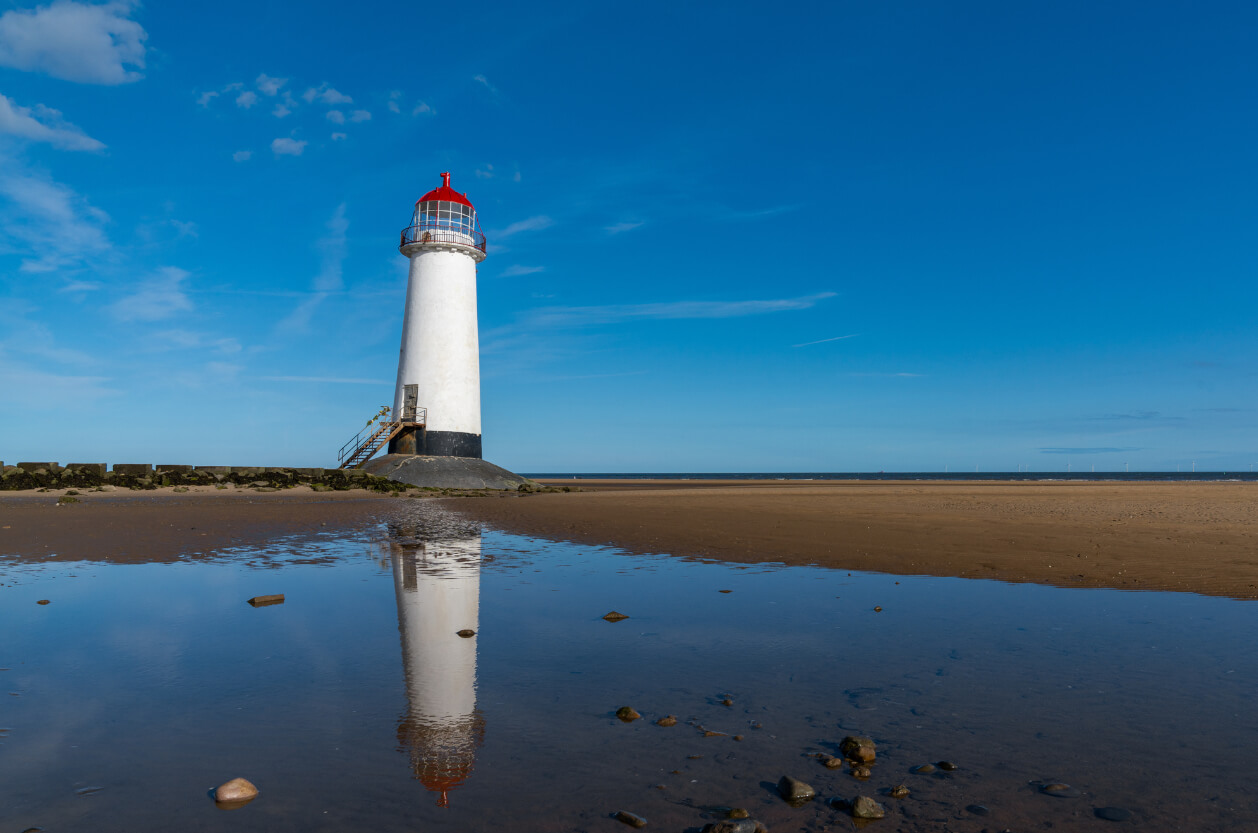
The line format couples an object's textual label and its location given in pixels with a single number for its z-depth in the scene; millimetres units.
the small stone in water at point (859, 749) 3805
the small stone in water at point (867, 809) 3195
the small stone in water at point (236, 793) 3262
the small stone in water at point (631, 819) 3107
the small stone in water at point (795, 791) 3352
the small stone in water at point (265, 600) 7844
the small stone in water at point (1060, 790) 3426
